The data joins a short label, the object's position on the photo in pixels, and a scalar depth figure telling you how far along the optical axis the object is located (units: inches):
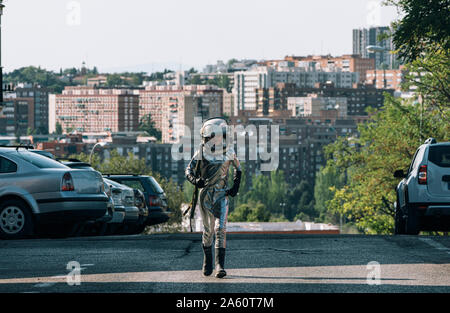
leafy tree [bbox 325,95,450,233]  1638.8
